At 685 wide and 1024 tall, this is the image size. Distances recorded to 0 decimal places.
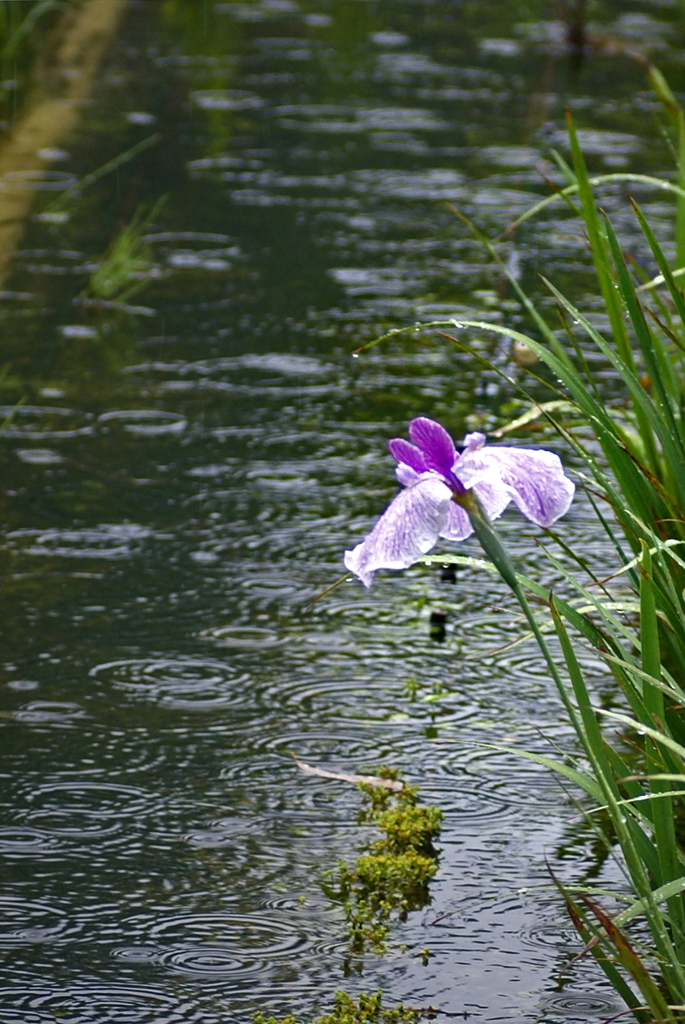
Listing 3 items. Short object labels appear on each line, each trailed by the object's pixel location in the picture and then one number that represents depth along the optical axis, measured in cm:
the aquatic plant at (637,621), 480
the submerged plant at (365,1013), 502
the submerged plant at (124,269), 884
